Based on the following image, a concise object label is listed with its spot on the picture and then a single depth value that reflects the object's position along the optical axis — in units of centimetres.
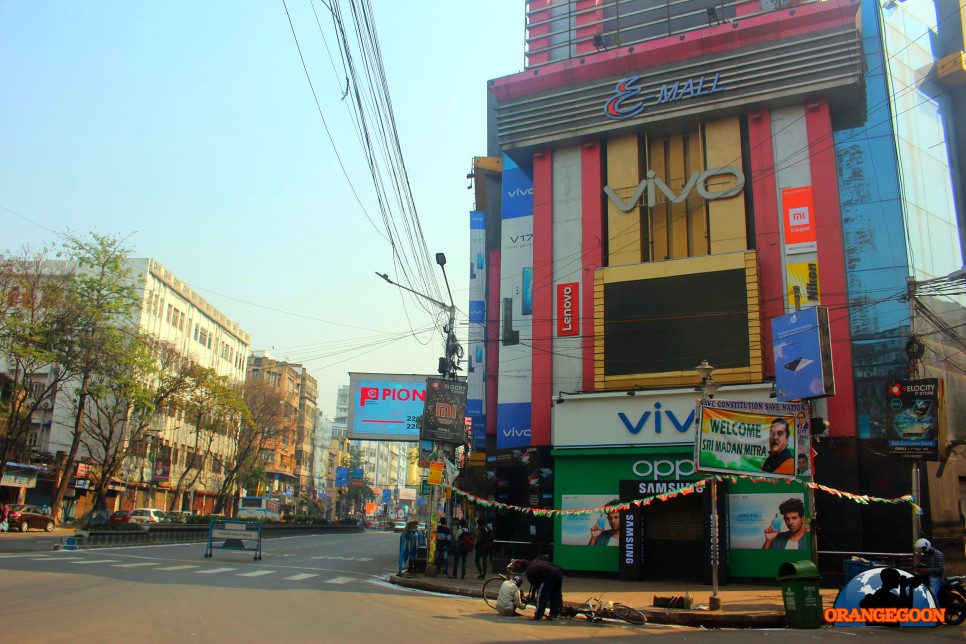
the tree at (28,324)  3901
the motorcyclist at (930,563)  1305
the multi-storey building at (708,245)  2312
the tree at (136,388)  4500
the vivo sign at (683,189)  2658
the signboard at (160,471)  6275
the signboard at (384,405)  3859
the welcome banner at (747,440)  1580
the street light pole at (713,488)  1516
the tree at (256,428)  6398
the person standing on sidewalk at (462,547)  2298
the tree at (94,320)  4297
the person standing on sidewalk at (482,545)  2405
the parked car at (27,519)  4059
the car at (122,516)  4635
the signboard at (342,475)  9538
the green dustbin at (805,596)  1313
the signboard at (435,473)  2292
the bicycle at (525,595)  1524
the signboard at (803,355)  1908
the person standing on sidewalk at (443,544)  2319
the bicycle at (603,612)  1395
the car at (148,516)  5138
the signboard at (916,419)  2042
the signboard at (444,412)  2438
